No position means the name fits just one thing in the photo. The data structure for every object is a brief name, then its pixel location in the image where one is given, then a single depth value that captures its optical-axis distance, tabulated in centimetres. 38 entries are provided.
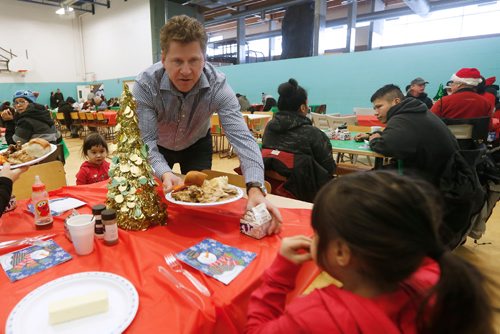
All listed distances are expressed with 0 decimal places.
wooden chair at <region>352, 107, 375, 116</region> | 658
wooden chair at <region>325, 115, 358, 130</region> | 509
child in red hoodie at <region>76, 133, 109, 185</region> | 248
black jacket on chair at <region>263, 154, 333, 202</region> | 221
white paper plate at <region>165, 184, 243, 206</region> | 114
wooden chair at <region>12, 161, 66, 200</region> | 184
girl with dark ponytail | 54
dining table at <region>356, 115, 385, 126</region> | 535
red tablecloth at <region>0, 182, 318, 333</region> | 71
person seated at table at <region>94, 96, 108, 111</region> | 966
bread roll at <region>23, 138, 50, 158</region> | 153
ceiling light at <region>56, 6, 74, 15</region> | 1059
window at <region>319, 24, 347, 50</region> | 1190
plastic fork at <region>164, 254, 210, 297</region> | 80
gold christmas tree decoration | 117
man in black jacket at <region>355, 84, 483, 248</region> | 193
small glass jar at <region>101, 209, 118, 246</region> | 103
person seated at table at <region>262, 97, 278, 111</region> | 782
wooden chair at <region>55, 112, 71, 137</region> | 934
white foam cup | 96
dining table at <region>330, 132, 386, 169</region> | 296
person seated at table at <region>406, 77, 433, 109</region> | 497
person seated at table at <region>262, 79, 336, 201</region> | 228
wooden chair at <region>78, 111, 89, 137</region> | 885
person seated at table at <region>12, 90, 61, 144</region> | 355
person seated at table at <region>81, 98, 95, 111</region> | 965
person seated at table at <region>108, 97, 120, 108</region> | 1040
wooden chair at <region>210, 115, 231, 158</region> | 659
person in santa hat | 319
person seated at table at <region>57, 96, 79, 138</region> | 925
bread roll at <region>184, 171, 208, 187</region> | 140
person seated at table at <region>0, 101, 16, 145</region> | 384
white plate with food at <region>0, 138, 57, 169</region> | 144
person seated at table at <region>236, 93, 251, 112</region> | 796
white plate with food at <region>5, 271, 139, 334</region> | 65
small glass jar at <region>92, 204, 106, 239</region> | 106
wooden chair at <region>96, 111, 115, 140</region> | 820
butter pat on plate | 66
